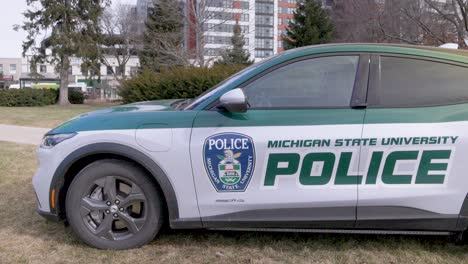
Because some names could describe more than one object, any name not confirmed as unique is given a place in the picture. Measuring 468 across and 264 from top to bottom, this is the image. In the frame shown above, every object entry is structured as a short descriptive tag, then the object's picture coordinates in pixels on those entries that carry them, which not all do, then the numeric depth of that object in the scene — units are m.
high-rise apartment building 25.92
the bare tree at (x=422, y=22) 21.97
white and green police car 3.05
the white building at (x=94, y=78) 33.16
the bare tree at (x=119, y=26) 43.44
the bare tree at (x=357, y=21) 28.44
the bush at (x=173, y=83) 13.98
